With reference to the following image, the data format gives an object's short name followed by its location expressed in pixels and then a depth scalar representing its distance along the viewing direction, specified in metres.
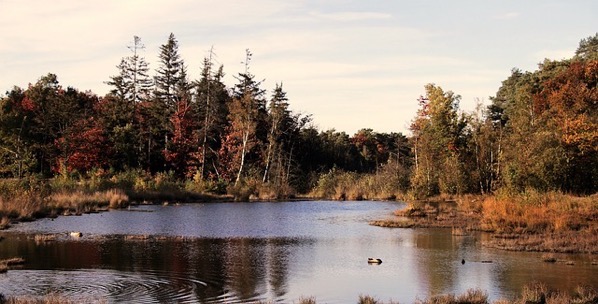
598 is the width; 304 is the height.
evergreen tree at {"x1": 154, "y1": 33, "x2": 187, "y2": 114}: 86.72
